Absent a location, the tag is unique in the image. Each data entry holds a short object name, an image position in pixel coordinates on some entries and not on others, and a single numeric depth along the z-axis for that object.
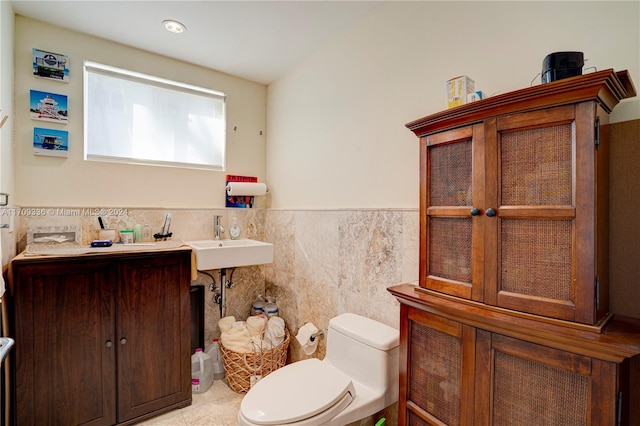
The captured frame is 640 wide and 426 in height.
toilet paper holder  2.12
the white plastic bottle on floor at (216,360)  2.50
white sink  2.14
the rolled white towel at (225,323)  2.45
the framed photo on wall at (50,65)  2.05
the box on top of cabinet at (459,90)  1.23
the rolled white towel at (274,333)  2.34
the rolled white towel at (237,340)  2.26
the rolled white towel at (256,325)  2.44
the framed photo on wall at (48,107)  2.04
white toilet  1.32
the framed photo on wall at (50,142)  2.06
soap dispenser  2.76
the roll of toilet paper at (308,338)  2.11
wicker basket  2.23
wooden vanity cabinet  1.66
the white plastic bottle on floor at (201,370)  2.29
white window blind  2.30
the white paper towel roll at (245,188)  2.67
